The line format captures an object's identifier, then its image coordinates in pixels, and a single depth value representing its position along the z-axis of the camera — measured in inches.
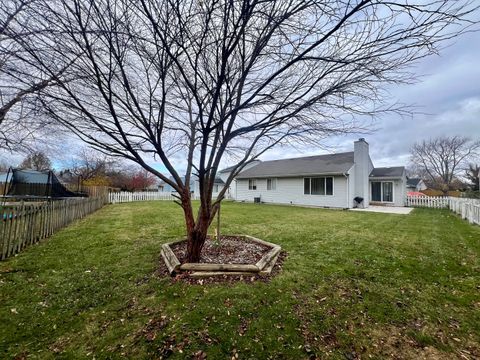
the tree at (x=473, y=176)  1083.3
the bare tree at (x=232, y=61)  97.3
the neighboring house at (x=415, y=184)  1446.0
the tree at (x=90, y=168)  1078.4
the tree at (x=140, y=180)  1246.6
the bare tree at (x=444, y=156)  1210.6
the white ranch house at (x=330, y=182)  636.7
